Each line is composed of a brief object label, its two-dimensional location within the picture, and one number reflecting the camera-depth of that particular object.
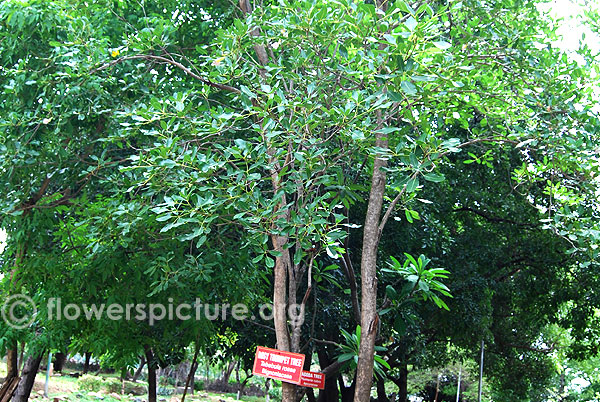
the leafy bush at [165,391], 28.09
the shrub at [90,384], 22.78
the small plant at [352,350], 5.83
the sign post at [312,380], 5.72
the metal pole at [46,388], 17.94
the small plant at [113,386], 23.86
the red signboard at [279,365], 5.68
